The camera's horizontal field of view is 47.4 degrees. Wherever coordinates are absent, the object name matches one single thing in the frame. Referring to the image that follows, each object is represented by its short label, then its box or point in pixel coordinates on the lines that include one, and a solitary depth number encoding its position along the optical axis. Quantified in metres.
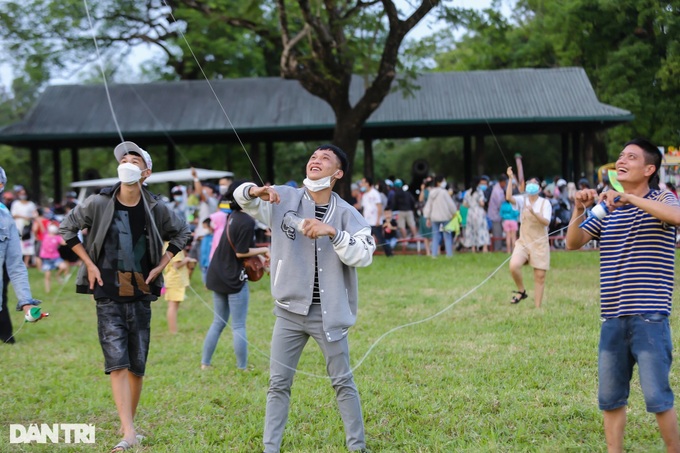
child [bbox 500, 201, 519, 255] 16.75
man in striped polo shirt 4.09
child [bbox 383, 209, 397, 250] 18.02
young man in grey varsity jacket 4.77
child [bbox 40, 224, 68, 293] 14.73
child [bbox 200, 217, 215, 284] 13.07
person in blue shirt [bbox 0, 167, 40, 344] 5.36
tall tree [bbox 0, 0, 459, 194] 17.45
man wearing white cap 5.16
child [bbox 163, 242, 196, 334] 9.39
